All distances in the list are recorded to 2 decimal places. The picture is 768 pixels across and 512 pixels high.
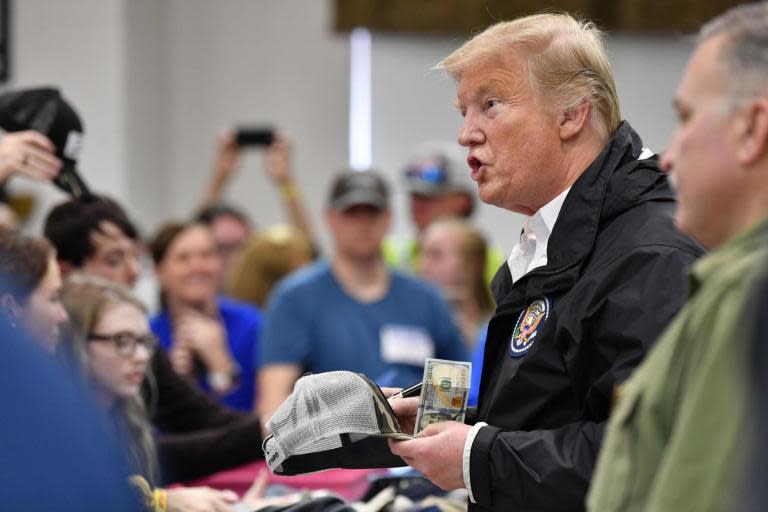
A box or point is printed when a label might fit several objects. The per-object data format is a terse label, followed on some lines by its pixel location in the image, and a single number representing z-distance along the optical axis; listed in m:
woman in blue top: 7.44
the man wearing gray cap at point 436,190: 9.66
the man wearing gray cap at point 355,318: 7.12
